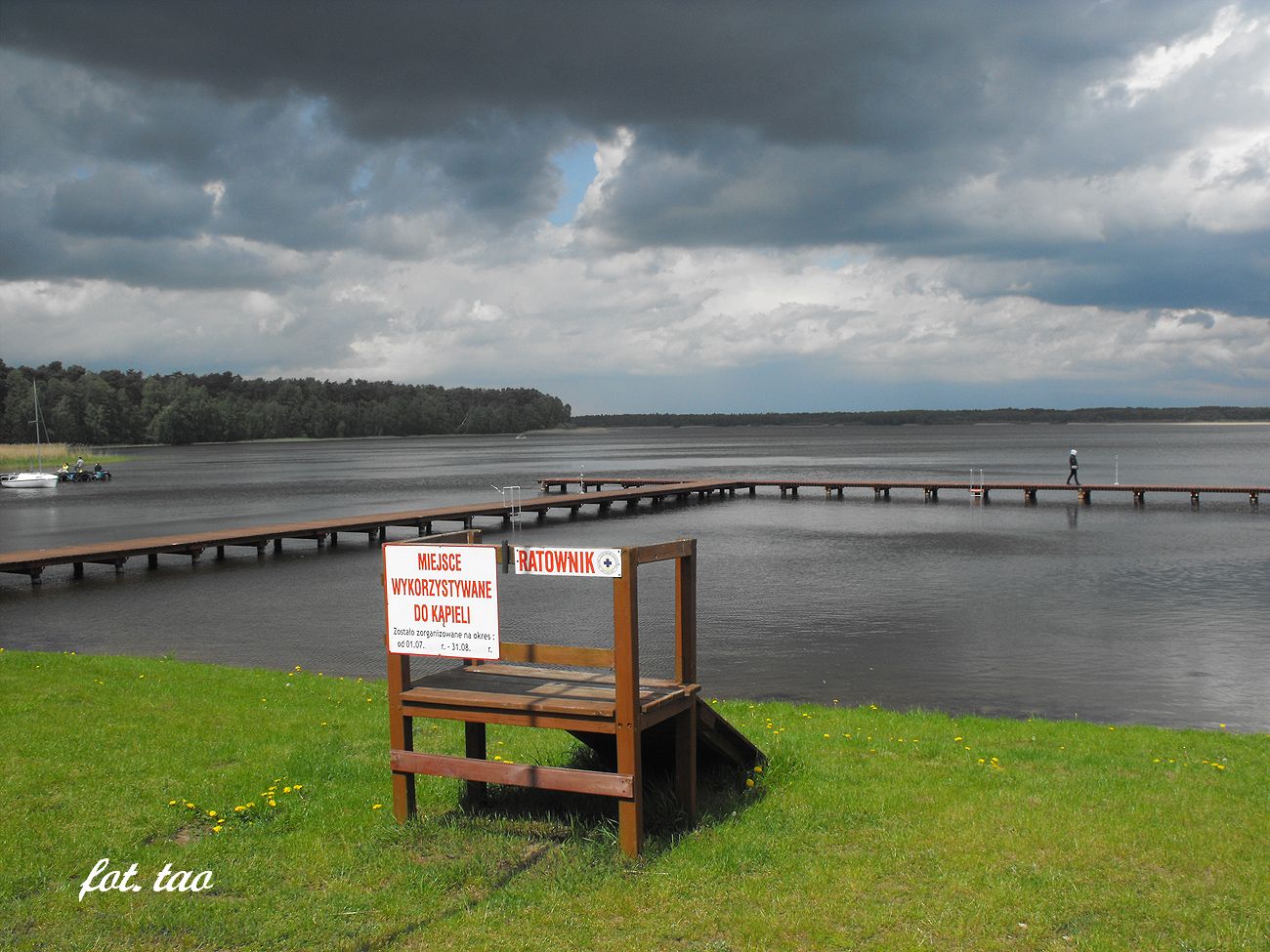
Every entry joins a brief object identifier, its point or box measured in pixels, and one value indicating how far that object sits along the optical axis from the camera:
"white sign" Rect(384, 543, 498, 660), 6.71
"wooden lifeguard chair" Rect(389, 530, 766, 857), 6.42
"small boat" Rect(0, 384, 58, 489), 84.06
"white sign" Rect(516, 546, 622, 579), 6.42
